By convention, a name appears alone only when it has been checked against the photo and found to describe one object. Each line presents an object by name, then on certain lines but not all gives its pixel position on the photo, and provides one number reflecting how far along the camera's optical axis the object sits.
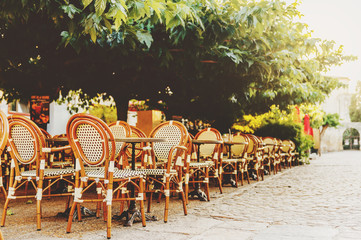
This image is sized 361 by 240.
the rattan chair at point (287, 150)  15.49
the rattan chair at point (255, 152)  9.69
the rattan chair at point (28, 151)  4.46
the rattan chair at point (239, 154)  8.44
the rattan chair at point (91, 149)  4.14
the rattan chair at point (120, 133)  5.34
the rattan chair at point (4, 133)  2.80
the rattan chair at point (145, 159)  5.58
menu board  9.61
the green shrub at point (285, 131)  16.86
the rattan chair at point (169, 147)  5.05
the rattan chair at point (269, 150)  11.74
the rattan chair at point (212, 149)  7.17
